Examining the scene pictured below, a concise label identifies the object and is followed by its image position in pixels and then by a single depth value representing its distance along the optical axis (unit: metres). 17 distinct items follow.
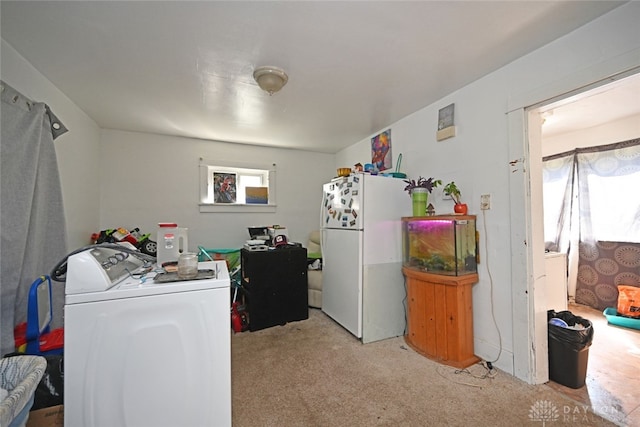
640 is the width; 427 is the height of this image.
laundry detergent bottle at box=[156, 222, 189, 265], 1.68
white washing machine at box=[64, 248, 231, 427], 0.99
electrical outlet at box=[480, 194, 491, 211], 2.05
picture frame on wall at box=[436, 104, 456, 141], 2.32
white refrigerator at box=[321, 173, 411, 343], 2.44
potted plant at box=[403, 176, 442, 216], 2.37
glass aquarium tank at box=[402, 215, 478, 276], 2.08
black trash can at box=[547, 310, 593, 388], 1.73
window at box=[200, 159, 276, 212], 3.63
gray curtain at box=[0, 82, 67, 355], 1.43
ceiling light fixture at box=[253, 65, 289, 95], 1.90
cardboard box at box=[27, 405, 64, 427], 1.06
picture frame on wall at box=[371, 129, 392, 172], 3.17
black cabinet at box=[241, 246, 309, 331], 2.74
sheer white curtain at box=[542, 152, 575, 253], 3.35
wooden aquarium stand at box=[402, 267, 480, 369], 2.04
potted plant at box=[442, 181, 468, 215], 2.16
